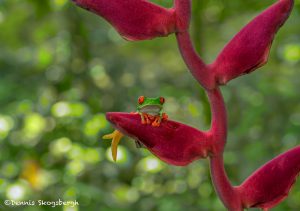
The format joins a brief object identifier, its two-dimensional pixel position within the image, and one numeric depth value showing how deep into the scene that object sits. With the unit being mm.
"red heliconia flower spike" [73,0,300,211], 783
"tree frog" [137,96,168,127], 790
